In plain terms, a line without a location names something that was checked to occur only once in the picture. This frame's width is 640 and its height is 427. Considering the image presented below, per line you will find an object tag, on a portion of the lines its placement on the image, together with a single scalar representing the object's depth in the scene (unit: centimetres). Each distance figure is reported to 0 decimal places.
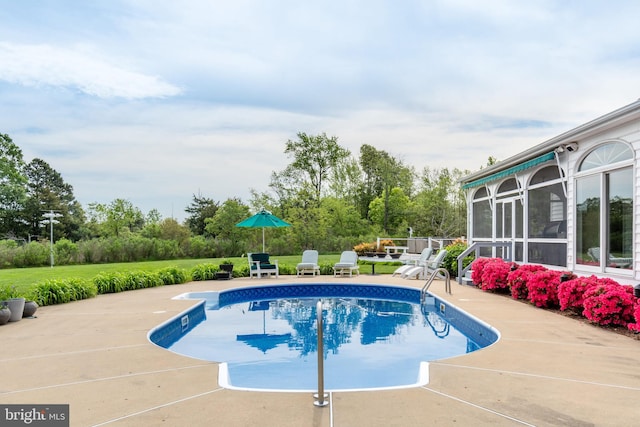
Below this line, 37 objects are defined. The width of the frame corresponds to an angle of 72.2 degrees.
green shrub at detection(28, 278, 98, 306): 853
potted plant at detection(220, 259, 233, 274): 1344
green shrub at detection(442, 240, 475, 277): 1279
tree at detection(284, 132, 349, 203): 3331
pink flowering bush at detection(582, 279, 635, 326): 605
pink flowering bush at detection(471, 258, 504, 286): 1061
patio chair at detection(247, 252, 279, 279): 1347
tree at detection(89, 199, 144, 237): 2739
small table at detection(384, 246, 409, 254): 1972
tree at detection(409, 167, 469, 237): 2898
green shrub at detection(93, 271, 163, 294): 1037
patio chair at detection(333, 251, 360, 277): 1385
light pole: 1622
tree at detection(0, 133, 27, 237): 2506
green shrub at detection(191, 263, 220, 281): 1334
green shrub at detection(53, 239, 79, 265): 1733
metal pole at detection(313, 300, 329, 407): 341
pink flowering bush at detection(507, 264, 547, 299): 864
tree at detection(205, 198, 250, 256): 2289
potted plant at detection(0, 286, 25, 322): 695
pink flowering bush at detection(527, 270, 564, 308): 770
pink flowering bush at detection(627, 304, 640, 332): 553
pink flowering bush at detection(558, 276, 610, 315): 689
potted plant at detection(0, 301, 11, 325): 669
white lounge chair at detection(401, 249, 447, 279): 1229
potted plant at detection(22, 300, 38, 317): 735
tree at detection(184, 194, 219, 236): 3169
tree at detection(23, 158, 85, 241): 3319
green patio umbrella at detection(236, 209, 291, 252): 1383
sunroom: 704
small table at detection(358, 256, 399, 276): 1912
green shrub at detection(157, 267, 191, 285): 1207
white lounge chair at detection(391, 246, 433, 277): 1333
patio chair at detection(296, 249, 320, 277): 1376
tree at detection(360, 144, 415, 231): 3347
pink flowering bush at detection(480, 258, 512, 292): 960
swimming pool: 522
